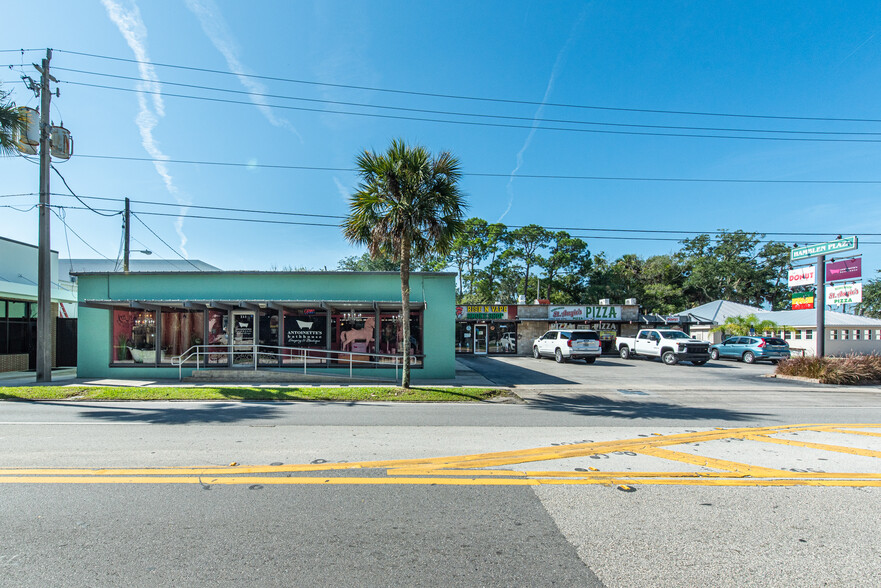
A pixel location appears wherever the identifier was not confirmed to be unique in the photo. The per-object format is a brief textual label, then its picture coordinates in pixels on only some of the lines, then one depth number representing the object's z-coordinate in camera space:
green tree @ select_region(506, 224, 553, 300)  45.56
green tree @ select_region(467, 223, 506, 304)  45.69
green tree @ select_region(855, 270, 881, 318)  54.31
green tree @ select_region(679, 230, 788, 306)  48.31
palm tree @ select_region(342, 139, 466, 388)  12.12
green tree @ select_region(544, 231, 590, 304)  45.16
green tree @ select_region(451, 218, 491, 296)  46.06
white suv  24.31
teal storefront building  16.31
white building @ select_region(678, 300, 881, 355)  30.72
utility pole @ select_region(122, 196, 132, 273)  20.06
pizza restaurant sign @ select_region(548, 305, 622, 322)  31.44
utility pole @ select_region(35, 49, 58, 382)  13.81
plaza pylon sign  18.31
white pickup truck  23.91
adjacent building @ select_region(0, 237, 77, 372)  17.44
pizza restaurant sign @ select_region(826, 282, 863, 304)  20.89
